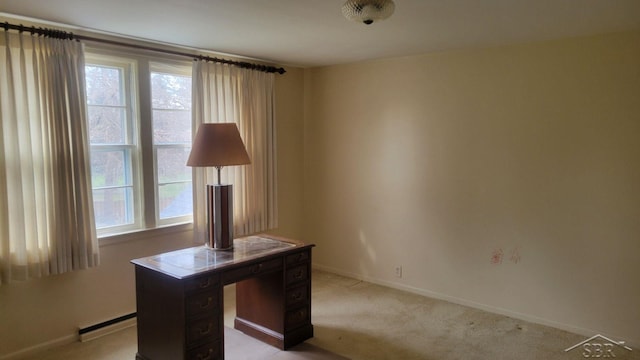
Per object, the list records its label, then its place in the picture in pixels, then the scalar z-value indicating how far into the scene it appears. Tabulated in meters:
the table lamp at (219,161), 3.01
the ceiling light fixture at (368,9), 2.10
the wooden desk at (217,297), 2.60
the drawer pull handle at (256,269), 2.93
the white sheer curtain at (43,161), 2.81
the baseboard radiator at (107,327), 3.25
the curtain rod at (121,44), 2.82
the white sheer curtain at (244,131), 3.90
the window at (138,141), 3.37
